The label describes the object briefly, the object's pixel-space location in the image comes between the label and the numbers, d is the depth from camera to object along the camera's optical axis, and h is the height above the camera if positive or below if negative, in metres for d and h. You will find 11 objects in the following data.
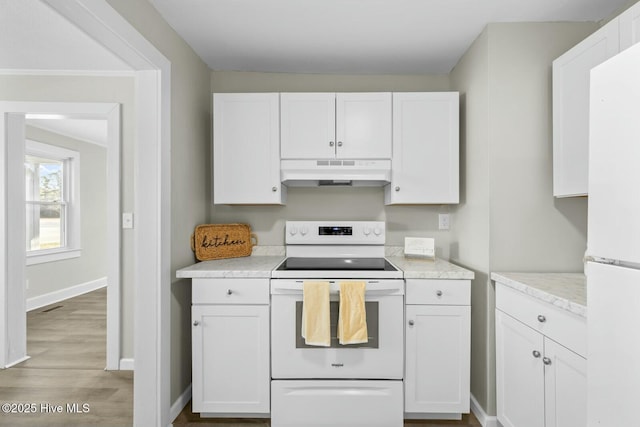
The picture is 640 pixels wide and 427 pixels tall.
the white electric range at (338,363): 1.96 -0.88
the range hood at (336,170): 2.36 +0.29
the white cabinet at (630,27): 1.31 +0.73
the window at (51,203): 4.49 +0.11
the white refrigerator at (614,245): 0.83 -0.09
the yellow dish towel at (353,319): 1.90 -0.60
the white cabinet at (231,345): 1.99 -0.78
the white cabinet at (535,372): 1.35 -0.72
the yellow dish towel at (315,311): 1.90 -0.56
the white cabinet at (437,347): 1.98 -0.79
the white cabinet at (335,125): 2.35 +0.60
